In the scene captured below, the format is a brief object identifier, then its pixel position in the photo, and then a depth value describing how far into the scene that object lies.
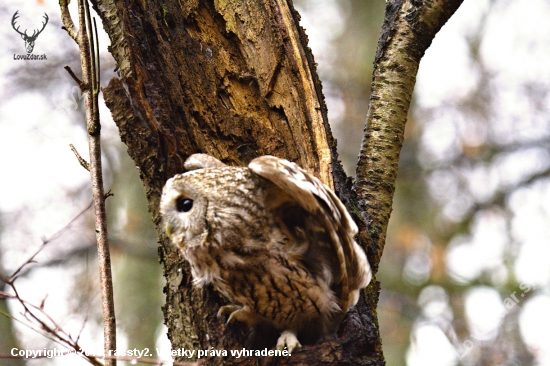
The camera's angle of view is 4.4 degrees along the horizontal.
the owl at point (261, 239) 8.45
